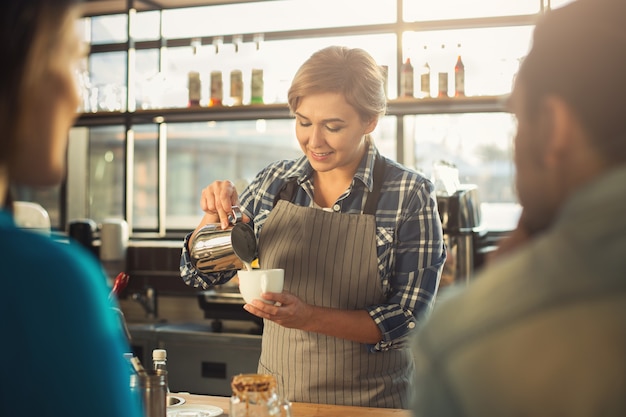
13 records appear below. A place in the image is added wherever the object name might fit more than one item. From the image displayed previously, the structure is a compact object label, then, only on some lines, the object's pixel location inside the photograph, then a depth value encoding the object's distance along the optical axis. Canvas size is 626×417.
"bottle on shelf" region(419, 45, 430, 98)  3.90
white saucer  1.84
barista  2.12
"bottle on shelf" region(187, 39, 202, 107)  4.29
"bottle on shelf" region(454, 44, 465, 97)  3.84
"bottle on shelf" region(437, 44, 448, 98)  3.87
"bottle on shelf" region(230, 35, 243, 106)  4.20
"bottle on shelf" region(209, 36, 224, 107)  4.23
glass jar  1.46
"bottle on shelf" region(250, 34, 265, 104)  4.13
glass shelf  3.78
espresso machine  3.51
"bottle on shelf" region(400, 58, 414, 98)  3.90
